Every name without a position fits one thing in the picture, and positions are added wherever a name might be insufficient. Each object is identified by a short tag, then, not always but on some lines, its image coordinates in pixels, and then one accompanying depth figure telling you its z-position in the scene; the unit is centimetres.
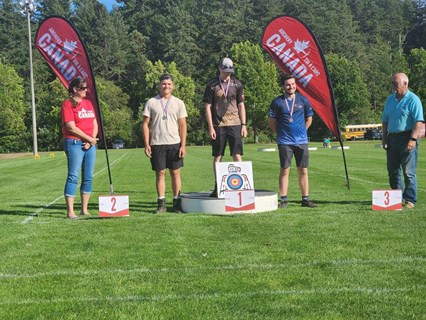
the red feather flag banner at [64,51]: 973
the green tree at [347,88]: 8088
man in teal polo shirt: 843
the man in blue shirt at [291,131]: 877
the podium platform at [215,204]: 819
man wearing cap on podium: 866
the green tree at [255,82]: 7619
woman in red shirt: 805
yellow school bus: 7819
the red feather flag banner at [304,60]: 1000
